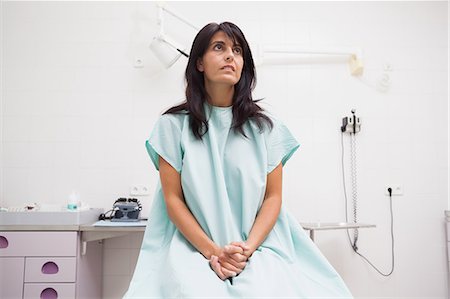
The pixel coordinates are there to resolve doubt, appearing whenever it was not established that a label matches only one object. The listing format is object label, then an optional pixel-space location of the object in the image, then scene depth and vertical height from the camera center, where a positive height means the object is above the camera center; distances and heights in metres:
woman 1.02 -0.15
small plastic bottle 2.16 -0.30
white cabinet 1.84 -0.56
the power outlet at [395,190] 2.53 -0.22
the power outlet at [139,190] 2.44 -0.24
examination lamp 2.36 +0.70
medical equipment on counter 2.15 -0.33
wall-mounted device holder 2.48 +0.23
